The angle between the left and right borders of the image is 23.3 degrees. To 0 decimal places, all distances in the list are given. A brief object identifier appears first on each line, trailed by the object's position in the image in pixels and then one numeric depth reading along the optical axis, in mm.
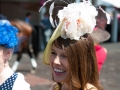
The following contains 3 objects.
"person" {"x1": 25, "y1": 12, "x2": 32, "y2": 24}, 12680
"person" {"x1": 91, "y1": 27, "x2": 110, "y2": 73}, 3038
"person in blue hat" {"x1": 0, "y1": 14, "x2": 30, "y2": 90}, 2385
